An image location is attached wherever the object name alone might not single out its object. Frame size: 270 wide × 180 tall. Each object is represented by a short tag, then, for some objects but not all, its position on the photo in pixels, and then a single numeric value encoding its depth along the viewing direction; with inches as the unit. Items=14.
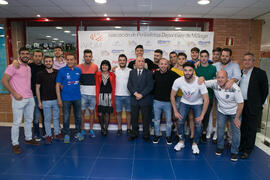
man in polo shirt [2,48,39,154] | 119.3
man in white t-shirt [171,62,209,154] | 120.2
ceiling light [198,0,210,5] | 147.5
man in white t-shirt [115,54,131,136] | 150.6
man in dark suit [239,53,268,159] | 120.2
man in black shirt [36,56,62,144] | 132.8
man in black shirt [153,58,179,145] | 134.8
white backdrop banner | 194.1
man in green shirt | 133.2
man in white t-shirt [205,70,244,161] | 112.7
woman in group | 146.9
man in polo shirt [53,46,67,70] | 161.2
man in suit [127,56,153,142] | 139.1
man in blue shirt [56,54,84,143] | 135.7
